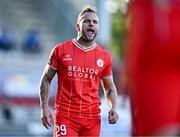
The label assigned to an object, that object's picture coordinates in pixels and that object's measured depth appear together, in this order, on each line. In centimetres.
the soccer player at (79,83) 1543
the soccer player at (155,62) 926
